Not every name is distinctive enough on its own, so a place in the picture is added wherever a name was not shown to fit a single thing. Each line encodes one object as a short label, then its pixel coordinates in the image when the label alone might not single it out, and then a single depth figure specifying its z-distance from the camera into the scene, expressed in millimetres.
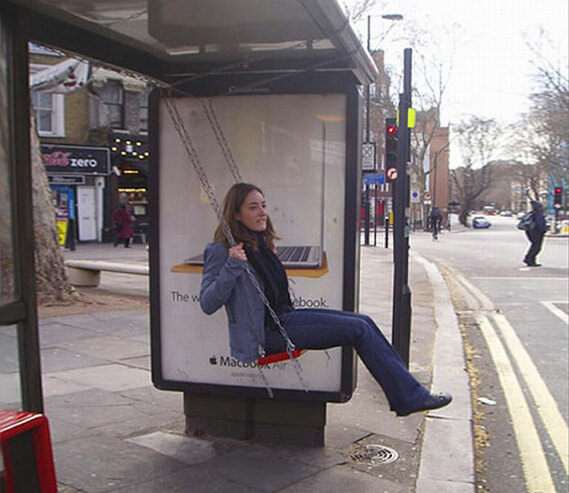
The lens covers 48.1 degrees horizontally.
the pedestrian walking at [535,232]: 18969
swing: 4168
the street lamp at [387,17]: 20516
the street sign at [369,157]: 22816
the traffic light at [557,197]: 46281
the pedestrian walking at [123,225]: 25844
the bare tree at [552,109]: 37188
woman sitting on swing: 3387
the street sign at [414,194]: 36809
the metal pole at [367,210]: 22117
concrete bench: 12120
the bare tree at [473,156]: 72875
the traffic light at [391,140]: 8359
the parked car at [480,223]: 70562
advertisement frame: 4004
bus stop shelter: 3068
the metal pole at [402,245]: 6191
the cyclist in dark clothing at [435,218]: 41219
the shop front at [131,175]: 28391
